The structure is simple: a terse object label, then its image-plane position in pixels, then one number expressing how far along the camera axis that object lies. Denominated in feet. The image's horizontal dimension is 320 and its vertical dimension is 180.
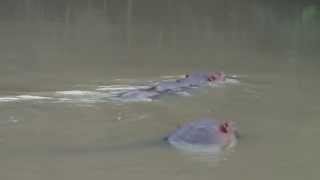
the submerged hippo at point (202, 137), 46.91
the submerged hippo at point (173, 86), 61.31
